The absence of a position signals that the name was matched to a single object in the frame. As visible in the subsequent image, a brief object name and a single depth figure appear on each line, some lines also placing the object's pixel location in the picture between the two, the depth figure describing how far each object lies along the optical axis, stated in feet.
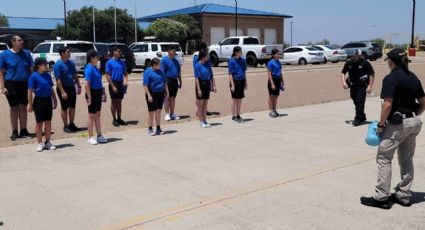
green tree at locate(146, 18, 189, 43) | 220.43
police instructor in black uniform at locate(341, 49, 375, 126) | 35.09
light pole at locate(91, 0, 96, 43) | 214.07
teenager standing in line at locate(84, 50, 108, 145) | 28.22
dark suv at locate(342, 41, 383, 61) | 131.13
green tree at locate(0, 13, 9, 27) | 245.24
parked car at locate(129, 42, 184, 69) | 90.68
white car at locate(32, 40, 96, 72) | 76.72
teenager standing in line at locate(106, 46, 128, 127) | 34.40
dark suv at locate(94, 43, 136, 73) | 82.43
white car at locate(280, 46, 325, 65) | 115.14
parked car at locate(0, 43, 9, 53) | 78.87
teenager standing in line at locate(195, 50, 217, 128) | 33.95
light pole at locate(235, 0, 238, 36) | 238.00
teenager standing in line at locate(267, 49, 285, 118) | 37.92
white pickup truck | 101.40
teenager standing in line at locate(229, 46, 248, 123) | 35.65
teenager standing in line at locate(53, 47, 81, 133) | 31.12
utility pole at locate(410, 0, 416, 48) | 179.73
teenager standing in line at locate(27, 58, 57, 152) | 26.66
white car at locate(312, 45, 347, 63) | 123.13
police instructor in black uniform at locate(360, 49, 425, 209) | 16.62
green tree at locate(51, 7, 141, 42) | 216.74
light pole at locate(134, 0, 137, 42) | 220.31
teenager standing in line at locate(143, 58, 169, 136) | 30.96
